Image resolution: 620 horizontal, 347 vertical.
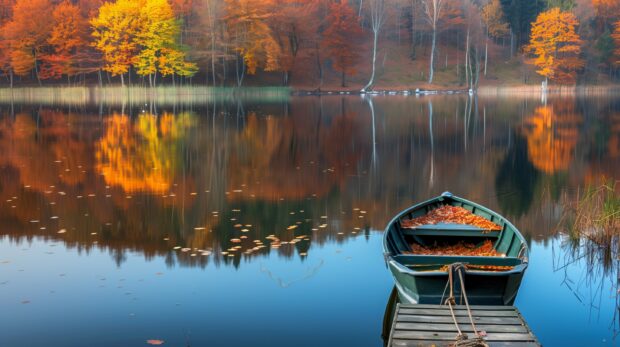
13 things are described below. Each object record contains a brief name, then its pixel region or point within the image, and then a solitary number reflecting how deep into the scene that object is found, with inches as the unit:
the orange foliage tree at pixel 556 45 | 3002.0
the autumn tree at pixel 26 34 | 2650.1
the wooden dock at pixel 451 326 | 265.1
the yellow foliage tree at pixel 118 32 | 2628.0
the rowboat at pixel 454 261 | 310.3
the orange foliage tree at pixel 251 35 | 2687.0
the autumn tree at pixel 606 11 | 3319.4
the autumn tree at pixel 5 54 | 2650.1
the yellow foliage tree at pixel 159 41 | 2637.8
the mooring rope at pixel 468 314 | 260.5
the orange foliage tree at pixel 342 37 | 2888.8
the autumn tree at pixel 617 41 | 3042.6
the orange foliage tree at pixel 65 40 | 2699.3
